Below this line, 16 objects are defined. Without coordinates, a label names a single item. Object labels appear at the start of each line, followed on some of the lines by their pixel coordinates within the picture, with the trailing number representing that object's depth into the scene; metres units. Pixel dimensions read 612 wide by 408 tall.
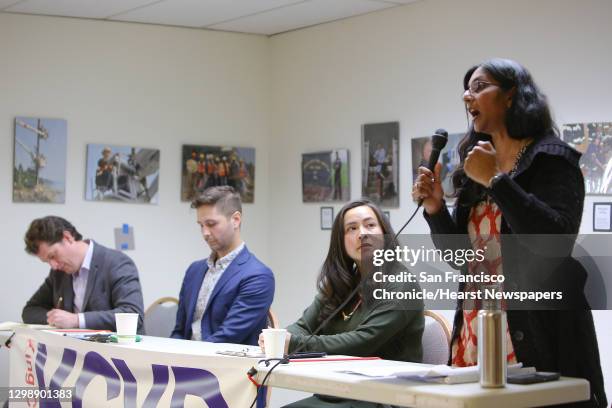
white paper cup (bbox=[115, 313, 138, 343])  3.18
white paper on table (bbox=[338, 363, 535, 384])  1.93
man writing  4.22
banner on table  2.52
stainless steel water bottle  1.87
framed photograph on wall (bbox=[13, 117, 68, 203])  5.22
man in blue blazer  3.69
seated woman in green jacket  2.88
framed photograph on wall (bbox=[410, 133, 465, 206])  4.69
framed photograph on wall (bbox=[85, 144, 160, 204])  5.42
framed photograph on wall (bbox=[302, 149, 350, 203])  5.40
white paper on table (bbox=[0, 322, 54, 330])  3.97
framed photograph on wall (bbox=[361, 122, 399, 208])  5.11
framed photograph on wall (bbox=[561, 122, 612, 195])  4.09
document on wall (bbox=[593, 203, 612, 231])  4.08
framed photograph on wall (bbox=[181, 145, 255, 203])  5.70
